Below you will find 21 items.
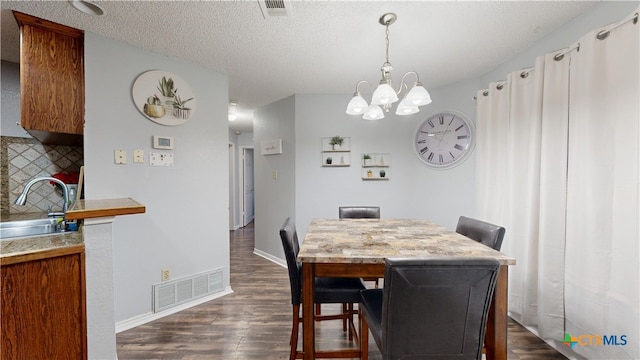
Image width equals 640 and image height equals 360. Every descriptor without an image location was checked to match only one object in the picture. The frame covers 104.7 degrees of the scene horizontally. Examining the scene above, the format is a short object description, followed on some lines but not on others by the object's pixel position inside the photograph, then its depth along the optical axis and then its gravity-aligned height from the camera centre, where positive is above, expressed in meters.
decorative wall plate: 2.12 +0.69
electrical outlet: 2.24 -0.92
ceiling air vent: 1.54 +1.07
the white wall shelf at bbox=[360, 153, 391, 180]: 3.27 +0.11
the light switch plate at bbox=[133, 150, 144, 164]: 2.09 +0.15
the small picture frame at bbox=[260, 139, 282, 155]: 3.53 +0.40
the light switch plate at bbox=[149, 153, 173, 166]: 2.18 +0.13
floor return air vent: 2.19 -1.10
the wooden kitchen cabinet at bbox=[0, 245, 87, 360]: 1.07 -0.61
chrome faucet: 1.43 -0.13
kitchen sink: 1.67 -0.37
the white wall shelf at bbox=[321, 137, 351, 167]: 3.28 +0.27
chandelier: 1.51 +0.48
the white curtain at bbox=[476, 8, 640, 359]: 1.32 -0.12
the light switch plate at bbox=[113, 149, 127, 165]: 2.00 +0.14
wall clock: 2.89 +0.42
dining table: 1.18 -0.41
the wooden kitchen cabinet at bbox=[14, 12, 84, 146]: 1.70 +0.69
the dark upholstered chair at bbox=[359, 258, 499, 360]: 0.90 -0.51
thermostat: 2.19 +0.28
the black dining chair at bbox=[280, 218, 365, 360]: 1.44 -0.71
